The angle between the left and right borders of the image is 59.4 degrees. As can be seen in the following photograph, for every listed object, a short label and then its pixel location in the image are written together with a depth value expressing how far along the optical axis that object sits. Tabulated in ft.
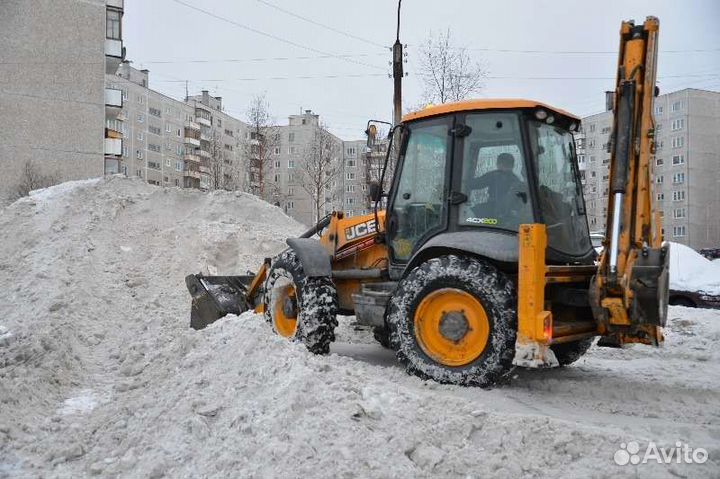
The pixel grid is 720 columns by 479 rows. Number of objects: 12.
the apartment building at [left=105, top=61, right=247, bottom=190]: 205.46
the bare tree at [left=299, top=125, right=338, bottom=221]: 122.89
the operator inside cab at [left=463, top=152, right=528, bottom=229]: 17.76
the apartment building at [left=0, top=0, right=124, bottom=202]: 98.94
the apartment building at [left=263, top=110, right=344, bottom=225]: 226.99
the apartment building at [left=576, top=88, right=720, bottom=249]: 193.06
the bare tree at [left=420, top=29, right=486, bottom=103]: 67.26
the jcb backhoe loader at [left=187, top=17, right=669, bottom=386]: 15.72
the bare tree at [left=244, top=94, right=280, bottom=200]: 133.08
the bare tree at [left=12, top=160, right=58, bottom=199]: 87.56
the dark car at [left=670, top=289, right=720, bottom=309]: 36.63
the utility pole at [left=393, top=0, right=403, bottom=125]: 48.47
